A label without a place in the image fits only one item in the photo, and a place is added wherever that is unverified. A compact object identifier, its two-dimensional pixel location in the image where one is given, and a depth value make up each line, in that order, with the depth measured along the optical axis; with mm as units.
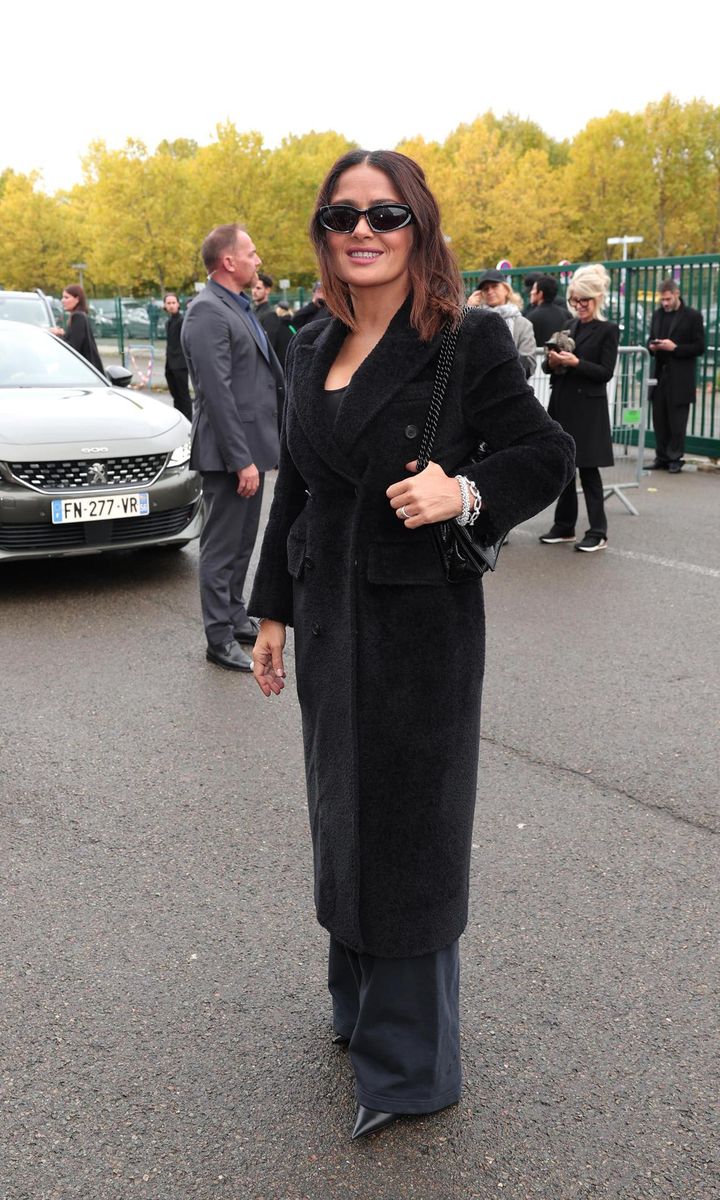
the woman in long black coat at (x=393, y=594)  2311
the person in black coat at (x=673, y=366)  11773
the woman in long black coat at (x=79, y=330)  12867
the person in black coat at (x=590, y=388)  8414
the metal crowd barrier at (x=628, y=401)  10508
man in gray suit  5684
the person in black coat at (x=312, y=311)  9992
